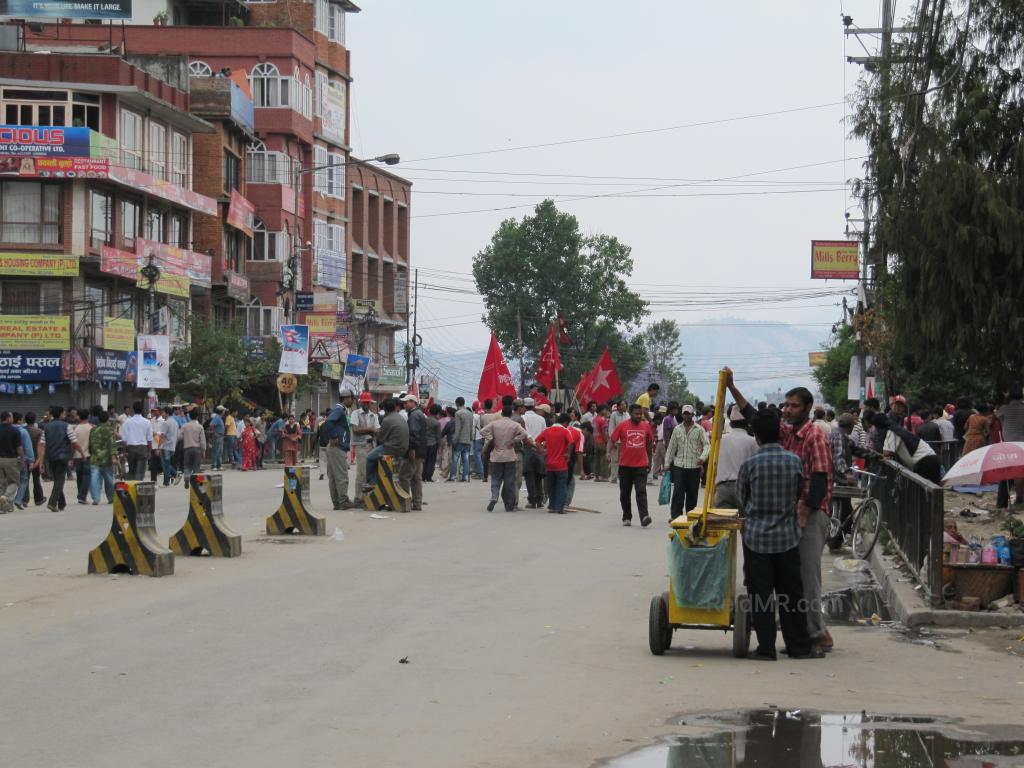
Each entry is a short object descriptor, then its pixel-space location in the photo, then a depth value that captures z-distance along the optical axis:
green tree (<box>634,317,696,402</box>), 148.38
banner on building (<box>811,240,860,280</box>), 51.31
